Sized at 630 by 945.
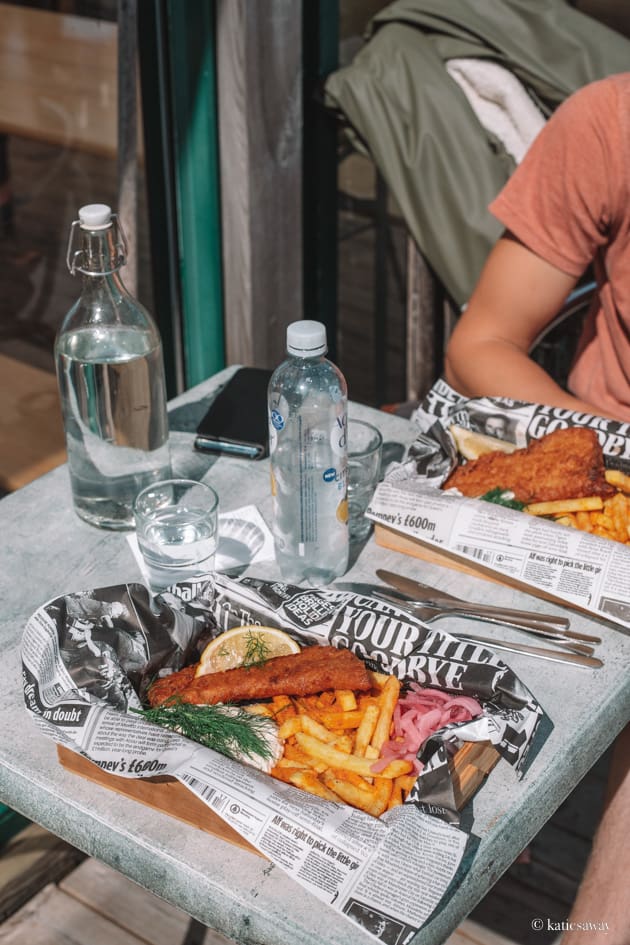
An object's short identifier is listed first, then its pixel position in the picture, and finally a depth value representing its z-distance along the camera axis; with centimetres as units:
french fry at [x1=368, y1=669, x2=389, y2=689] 123
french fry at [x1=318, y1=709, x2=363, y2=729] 117
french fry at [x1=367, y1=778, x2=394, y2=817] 108
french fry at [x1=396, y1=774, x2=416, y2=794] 110
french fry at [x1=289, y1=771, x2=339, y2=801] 109
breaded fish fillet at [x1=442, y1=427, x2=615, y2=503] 153
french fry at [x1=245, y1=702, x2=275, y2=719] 119
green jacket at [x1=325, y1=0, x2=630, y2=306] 262
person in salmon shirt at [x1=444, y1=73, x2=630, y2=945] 196
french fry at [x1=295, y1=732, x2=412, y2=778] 110
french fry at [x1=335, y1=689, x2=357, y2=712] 119
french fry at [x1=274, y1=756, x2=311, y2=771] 112
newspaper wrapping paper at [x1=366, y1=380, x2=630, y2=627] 139
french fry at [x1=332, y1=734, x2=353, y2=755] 113
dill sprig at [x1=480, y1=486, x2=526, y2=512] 154
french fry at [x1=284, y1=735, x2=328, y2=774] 112
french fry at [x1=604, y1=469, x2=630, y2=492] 157
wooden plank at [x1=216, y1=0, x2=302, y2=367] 278
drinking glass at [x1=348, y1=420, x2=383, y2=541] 161
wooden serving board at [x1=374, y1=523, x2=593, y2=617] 146
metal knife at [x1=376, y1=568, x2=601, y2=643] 139
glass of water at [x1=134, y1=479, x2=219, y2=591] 144
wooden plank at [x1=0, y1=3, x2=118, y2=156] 245
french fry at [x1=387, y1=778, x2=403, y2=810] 109
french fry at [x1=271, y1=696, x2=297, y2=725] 118
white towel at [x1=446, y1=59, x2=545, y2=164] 264
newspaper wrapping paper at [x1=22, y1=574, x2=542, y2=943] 100
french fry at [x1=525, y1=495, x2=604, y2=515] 150
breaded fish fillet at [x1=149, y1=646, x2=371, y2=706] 119
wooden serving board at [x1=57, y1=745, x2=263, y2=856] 107
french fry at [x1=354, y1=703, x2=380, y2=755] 113
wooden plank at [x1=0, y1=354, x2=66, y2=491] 269
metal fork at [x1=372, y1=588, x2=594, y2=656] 137
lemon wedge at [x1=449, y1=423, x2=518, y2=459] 167
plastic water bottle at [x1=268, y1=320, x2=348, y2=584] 140
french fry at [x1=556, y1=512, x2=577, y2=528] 150
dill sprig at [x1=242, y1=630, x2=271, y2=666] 126
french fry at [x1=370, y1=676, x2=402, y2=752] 114
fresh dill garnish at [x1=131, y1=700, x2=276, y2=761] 113
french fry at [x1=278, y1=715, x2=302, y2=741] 115
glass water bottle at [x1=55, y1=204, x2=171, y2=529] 158
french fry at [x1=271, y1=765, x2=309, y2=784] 111
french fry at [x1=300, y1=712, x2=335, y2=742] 115
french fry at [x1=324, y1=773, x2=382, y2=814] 108
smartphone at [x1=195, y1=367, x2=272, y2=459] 181
